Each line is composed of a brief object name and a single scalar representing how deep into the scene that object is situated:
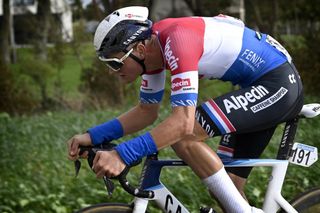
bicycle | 7.61
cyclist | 7.27
